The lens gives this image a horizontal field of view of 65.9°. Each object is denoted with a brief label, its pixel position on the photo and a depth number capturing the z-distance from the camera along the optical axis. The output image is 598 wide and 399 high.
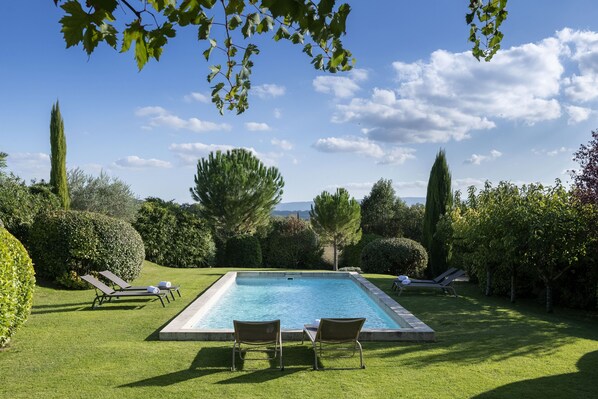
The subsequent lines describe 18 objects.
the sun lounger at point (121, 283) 12.14
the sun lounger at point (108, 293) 10.88
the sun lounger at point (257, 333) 6.91
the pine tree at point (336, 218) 24.12
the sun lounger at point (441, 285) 13.88
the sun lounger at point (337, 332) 7.04
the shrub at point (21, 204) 13.89
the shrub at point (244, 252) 24.48
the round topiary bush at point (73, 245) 12.89
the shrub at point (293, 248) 25.89
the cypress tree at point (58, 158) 18.08
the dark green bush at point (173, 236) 21.53
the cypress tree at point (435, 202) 22.39
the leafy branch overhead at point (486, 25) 3.34
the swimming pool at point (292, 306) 8.24
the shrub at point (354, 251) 25.69
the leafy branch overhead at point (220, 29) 1.89
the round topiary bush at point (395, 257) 20.67
